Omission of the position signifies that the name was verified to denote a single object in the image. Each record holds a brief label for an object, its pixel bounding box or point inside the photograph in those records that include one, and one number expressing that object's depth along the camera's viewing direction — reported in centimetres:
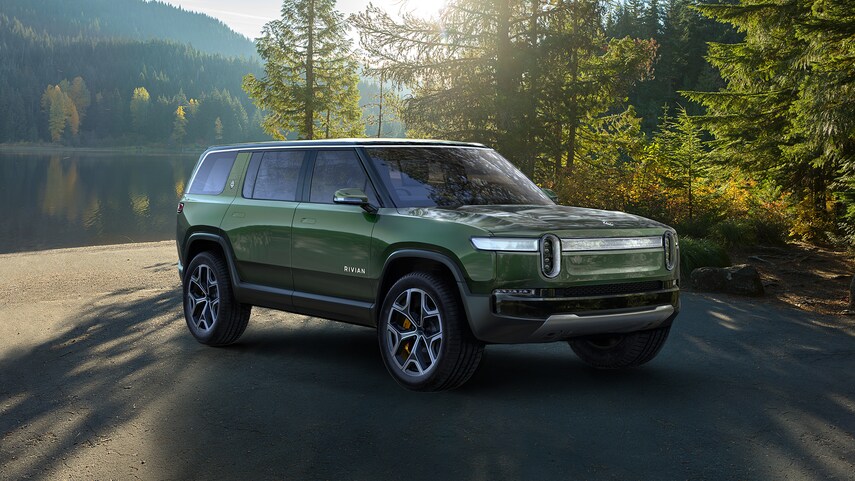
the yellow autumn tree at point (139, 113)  17975
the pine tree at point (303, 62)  4022
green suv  571
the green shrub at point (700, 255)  1476
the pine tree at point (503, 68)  2084
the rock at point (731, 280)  1287
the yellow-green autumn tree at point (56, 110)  17350
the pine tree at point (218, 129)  17550
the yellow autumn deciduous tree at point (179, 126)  17350
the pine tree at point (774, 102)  1600
